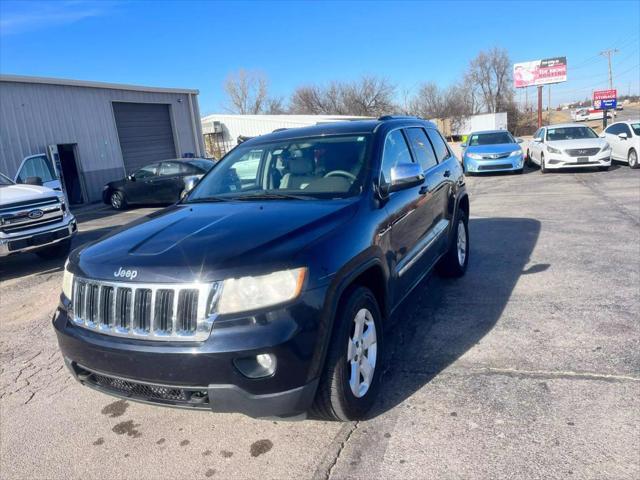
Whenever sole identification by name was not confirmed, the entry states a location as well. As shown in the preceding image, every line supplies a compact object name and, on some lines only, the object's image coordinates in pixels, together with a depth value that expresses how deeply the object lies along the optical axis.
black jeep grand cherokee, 2.42
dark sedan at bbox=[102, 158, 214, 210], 15.05
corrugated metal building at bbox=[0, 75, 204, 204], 16.34
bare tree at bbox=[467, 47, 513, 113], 69.62
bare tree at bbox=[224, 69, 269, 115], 70.50
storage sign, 32.47
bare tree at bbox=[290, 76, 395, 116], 66.25
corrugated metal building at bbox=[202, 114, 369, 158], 40.38
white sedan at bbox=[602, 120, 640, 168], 15.59
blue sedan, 16.27
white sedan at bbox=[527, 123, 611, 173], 14.97
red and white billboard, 49.94
